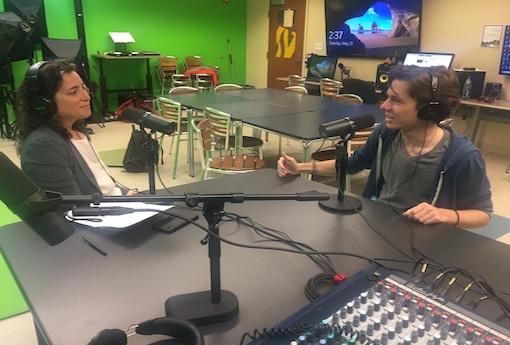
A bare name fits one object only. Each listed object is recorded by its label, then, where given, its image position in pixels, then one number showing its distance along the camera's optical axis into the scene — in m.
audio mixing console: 0.77
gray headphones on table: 0.80
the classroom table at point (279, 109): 3.16
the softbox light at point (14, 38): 5.25
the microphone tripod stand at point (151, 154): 1.42
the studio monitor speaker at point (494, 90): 5.11
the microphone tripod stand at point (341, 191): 1.42
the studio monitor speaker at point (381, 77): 5.65
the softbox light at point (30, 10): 5.91
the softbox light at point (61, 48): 5.69
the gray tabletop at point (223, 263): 0.90
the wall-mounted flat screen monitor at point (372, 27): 5.99
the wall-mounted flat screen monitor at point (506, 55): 4.94
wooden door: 7.88
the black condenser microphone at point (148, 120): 1.38
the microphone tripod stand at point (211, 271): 0.81
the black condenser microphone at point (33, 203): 0.67
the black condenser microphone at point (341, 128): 1.36
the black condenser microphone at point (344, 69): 7.00
